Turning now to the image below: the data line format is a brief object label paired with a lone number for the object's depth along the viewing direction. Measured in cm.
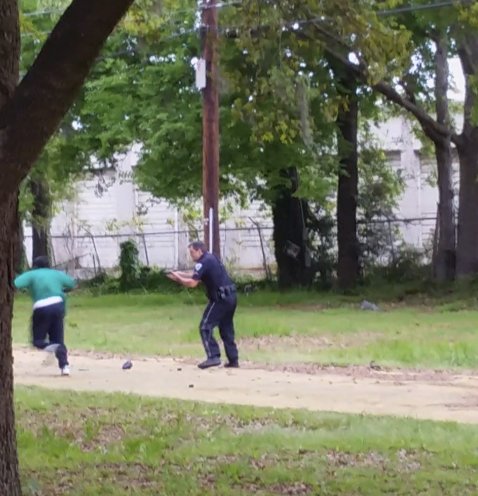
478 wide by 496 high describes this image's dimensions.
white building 4228
